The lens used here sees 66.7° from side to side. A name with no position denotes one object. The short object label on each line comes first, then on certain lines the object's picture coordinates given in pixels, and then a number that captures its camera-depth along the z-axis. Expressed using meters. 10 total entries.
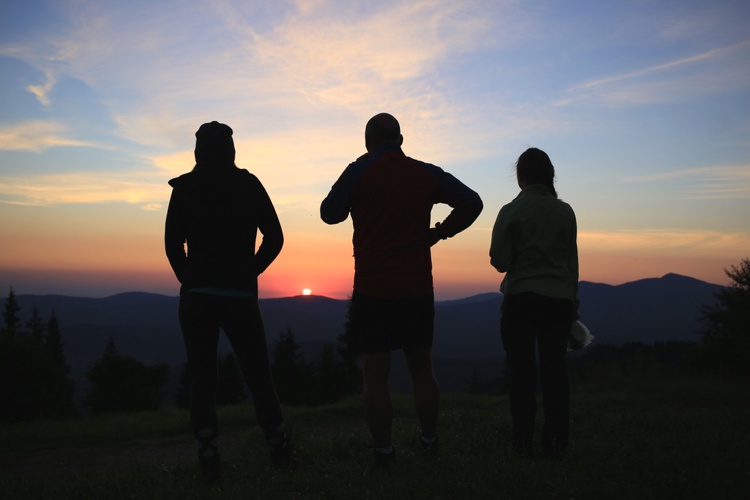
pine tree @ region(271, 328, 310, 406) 47.56
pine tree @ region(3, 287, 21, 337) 60.12
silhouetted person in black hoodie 3.92
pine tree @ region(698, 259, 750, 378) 27.95
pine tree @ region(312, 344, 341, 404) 44.44
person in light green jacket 4.18
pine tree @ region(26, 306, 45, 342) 60.54
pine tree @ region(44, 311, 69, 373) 60.54
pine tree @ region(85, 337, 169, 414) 40.09
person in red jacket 3.82
